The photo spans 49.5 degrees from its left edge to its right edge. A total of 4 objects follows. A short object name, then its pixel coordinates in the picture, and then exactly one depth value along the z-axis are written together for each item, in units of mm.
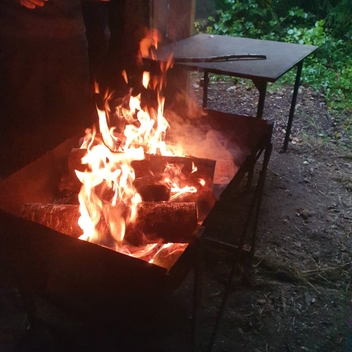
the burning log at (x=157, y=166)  2014
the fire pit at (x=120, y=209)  1470
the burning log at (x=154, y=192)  1901
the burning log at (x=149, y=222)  1635
